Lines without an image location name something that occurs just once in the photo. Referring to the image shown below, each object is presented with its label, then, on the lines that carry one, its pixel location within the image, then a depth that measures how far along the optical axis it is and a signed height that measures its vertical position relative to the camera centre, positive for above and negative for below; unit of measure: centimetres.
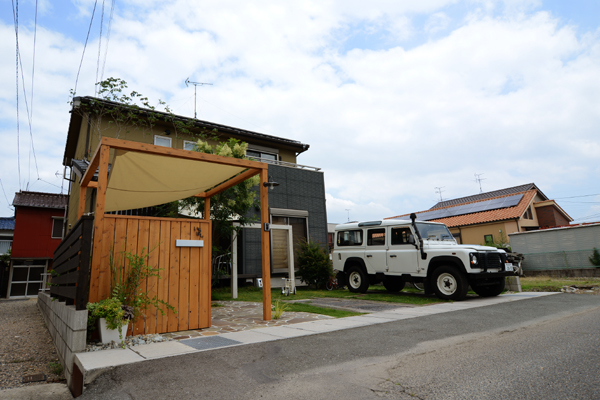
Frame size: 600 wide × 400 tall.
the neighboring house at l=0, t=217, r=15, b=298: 2338 +298
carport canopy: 443 +151
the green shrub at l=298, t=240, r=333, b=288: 1200 -13
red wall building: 1859 +184
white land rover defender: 788 -4
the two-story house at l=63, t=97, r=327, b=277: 1138 +431
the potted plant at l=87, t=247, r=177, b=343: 390 -35
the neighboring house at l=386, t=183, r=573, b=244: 2117 +253
